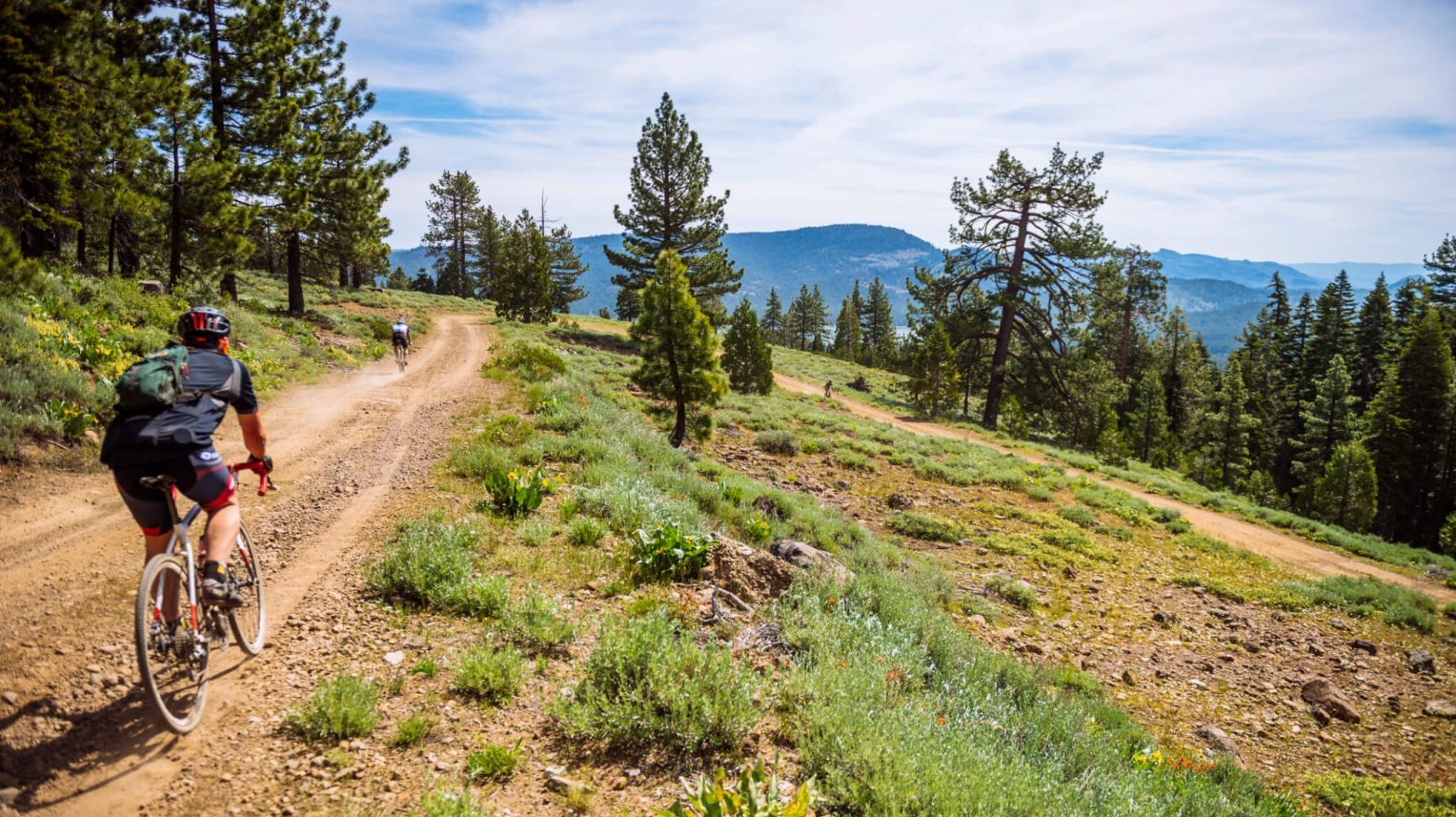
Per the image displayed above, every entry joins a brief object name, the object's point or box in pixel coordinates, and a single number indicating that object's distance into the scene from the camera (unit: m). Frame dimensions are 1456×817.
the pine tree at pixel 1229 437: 44.84
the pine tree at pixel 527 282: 43.22
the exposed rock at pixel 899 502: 17.19
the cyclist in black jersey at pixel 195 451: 3.95
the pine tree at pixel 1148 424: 49.81
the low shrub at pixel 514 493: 8.38
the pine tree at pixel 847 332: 97.38
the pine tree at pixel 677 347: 18.47
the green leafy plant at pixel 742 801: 3.36
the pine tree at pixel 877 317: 100.56
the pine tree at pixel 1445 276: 50.00
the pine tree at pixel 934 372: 37.44
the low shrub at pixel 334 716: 4.19
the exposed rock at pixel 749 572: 7.41
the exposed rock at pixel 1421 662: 10.60
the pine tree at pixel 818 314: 111.38
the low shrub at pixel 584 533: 7.77
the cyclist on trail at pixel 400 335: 20.58
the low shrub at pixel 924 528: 15.20
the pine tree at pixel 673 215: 35.59
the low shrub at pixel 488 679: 4.83
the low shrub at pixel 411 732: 4.24
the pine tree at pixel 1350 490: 33.84
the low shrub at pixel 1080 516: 17.53
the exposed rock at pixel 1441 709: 9.27
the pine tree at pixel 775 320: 114.59
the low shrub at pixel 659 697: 4.46
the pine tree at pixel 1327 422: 41.78
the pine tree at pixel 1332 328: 51.03
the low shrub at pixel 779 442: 21.41
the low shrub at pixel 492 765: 4.06
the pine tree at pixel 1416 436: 37.03
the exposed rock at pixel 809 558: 8.75
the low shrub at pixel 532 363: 19.34
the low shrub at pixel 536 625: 5.59
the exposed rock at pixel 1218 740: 7.99
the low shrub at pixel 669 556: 7.30
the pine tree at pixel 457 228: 63.88
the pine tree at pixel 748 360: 35.47
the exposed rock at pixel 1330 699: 9.11
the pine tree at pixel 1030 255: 30.03
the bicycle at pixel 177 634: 3.76
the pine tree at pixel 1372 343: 48.16
